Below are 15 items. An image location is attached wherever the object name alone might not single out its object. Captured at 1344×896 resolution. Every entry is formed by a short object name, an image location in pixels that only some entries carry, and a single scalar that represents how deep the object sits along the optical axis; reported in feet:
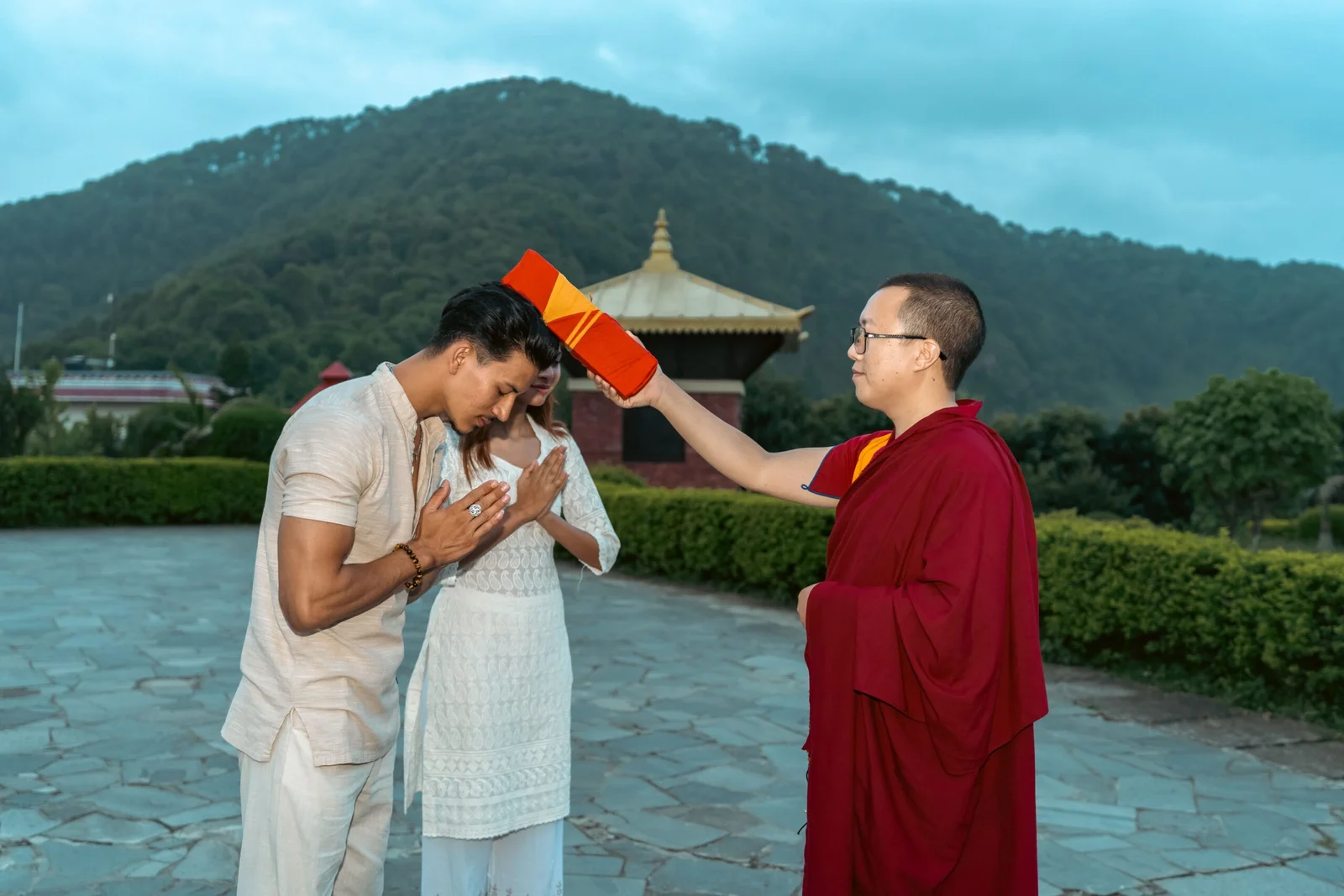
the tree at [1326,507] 88.15
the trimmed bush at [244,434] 68.33
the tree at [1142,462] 102.17
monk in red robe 7.52
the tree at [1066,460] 92.07
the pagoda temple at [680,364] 59.36
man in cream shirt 7.30
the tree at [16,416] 67.00
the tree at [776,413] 101.65
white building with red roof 158.92
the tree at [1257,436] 91.86
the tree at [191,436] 71.10
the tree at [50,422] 70.23
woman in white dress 10.57
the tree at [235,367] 132.16
